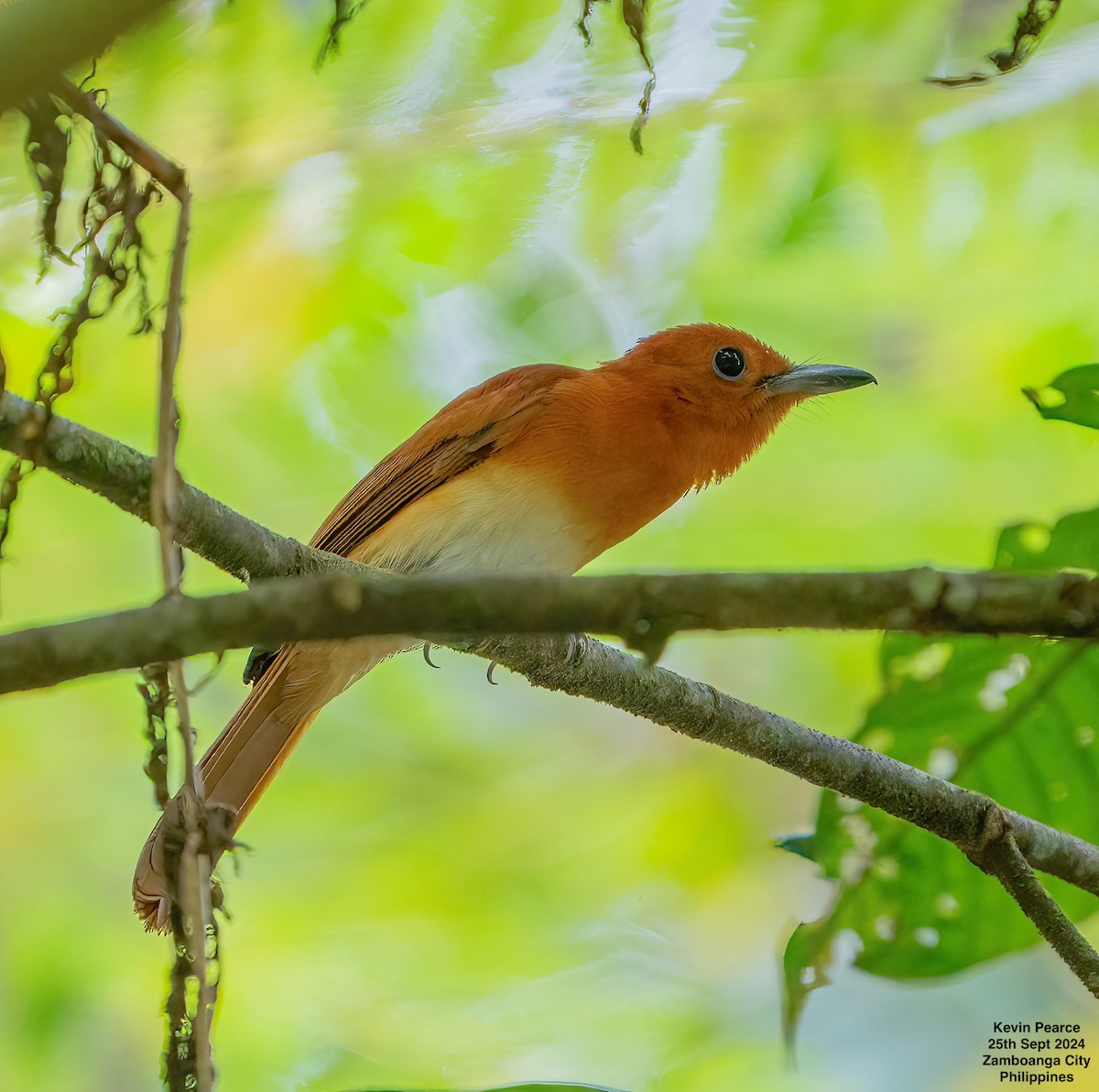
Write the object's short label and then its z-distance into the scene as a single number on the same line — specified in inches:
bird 154.9
